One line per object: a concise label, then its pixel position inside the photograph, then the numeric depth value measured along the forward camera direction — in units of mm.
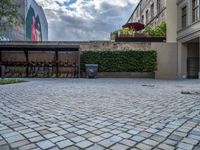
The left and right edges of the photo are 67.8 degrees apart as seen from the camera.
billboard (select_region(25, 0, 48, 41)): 20700
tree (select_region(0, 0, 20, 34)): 8397
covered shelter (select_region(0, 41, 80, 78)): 11909
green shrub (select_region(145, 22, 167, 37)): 13169
